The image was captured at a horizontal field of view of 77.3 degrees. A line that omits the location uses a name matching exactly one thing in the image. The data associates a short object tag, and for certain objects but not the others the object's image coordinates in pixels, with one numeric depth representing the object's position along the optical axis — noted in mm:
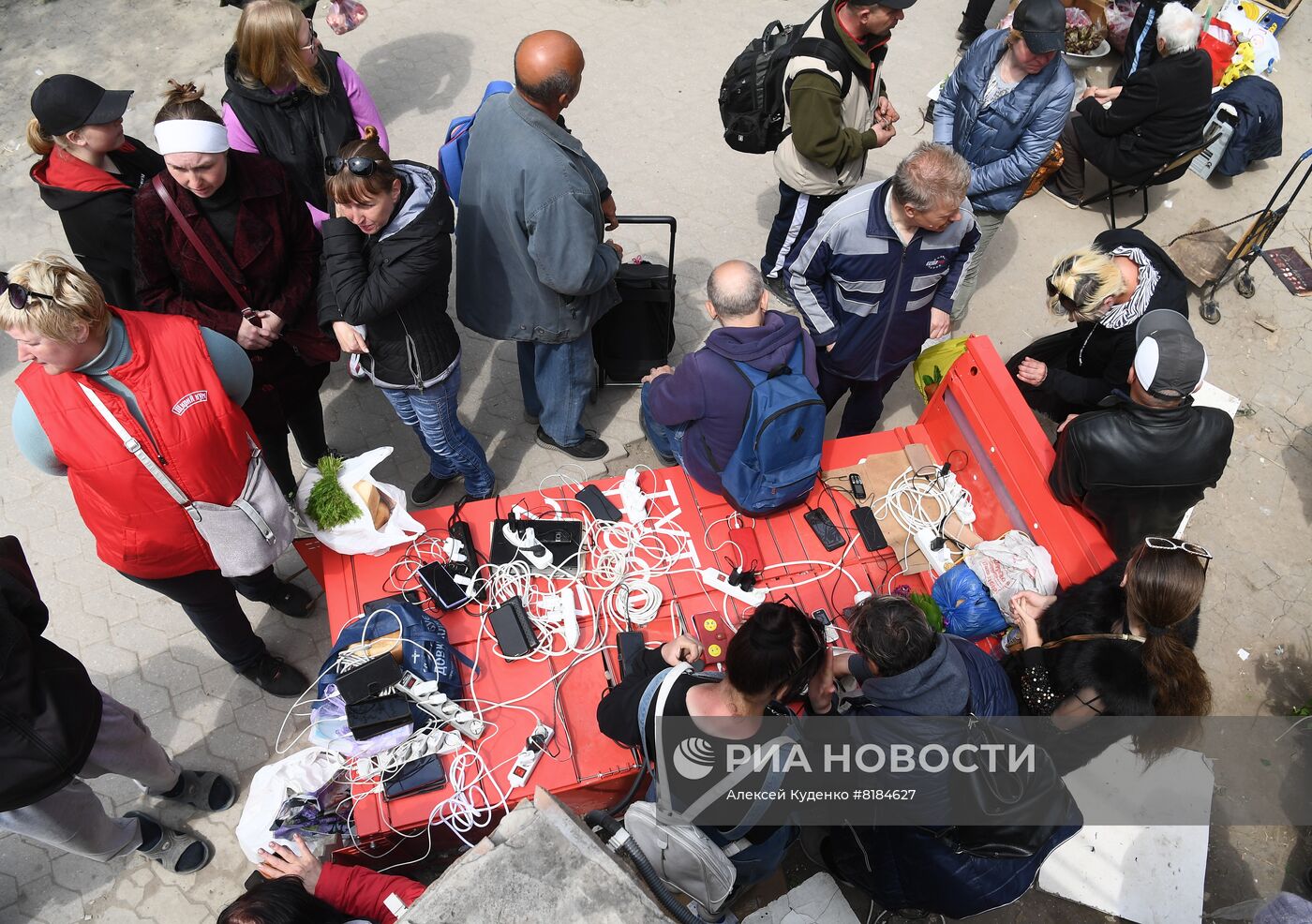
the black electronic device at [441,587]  3396
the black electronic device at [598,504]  3730
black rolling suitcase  4324
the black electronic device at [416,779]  3004
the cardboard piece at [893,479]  3738
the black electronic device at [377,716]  2951
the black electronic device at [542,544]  3520
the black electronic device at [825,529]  3713
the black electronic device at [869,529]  3729
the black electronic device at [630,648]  3244
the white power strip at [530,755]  3047
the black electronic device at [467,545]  3506
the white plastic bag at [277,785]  2932
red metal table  3102
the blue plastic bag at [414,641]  3104
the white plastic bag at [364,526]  3410
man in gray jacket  3316
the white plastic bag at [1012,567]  3334
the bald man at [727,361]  3170
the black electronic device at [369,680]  2939
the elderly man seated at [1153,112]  5223
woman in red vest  2473
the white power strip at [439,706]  3010
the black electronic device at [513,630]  3320
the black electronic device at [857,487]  3881
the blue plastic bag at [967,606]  3354
